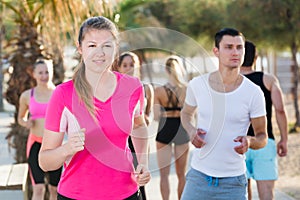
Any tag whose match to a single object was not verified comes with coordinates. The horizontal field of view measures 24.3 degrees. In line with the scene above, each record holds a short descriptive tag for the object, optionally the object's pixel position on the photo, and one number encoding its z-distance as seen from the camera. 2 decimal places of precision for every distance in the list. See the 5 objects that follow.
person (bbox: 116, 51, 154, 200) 6.95
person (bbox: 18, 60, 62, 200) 7.17
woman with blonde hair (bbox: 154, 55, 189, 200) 7.44
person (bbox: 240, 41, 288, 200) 6.17
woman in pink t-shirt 3.28
